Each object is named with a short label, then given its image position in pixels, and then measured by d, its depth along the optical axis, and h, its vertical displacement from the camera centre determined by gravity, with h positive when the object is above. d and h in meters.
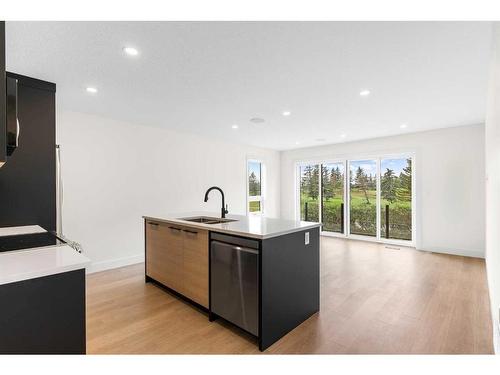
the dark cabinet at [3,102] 1.10 +0.38
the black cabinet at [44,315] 1.03 -0.56
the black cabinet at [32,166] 2.47 +0.23
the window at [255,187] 6.60 +0.02
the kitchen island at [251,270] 1.95 -0.73
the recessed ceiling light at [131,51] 1.97 +1.09
